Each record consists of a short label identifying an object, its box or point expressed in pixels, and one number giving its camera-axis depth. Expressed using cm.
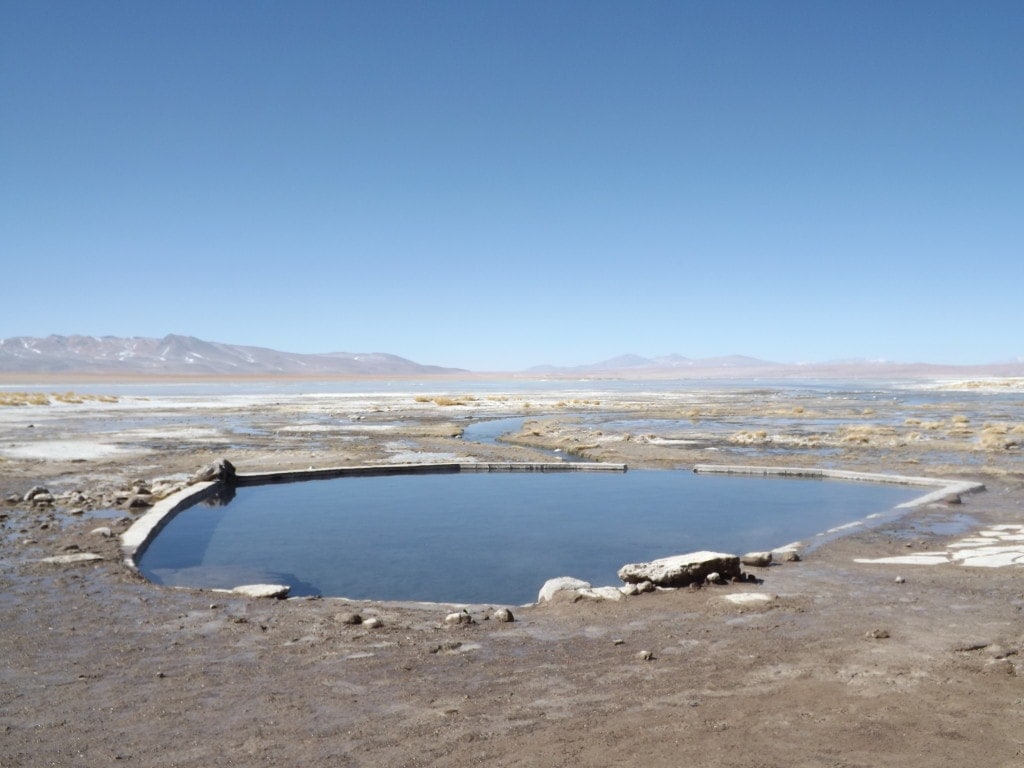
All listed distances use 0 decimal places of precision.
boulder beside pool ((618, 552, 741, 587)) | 840
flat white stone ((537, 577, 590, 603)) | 815
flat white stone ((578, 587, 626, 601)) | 798
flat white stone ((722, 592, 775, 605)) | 759
